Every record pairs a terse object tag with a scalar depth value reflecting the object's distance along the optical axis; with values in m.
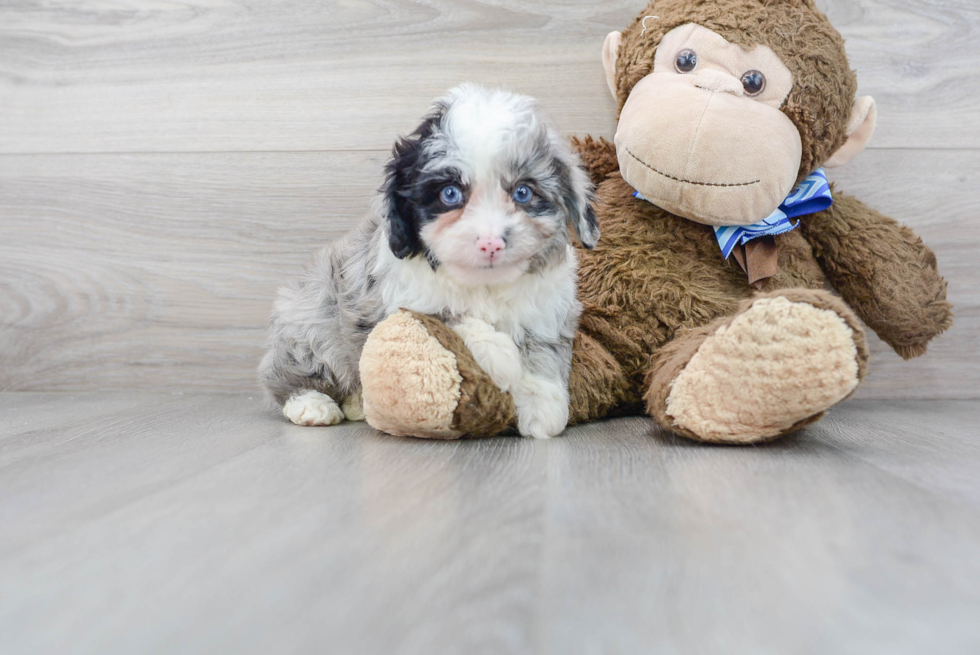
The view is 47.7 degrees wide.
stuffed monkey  0.65
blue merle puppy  0.68
